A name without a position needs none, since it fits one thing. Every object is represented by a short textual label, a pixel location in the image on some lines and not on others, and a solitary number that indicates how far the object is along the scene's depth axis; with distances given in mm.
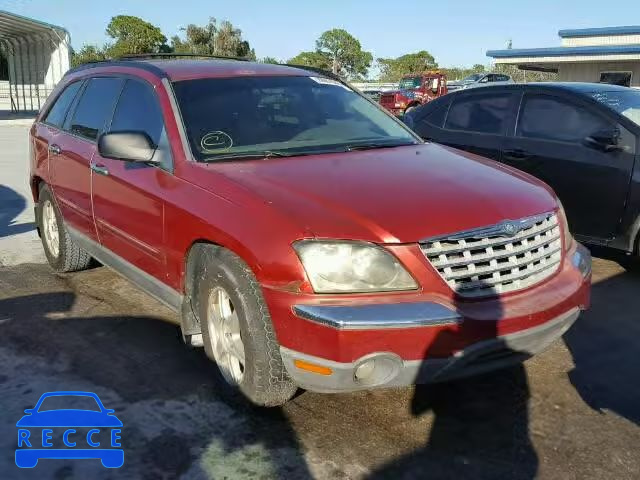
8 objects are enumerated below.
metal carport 24172
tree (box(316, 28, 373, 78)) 88000
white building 23873
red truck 27219
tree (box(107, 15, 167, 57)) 53906
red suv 2764
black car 5234
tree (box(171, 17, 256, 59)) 54344
